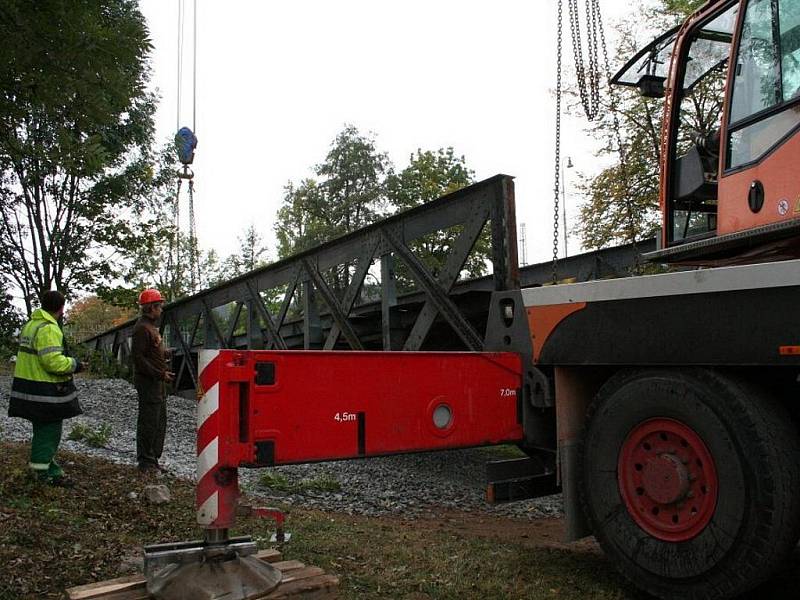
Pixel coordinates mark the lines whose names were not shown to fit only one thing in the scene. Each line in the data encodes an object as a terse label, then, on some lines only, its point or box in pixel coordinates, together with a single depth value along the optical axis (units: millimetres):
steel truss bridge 6691
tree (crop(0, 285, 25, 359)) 15680
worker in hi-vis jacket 5965
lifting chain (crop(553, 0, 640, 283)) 6928
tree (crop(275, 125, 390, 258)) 36188
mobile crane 3244
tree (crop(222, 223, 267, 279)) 56500
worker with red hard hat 7305
